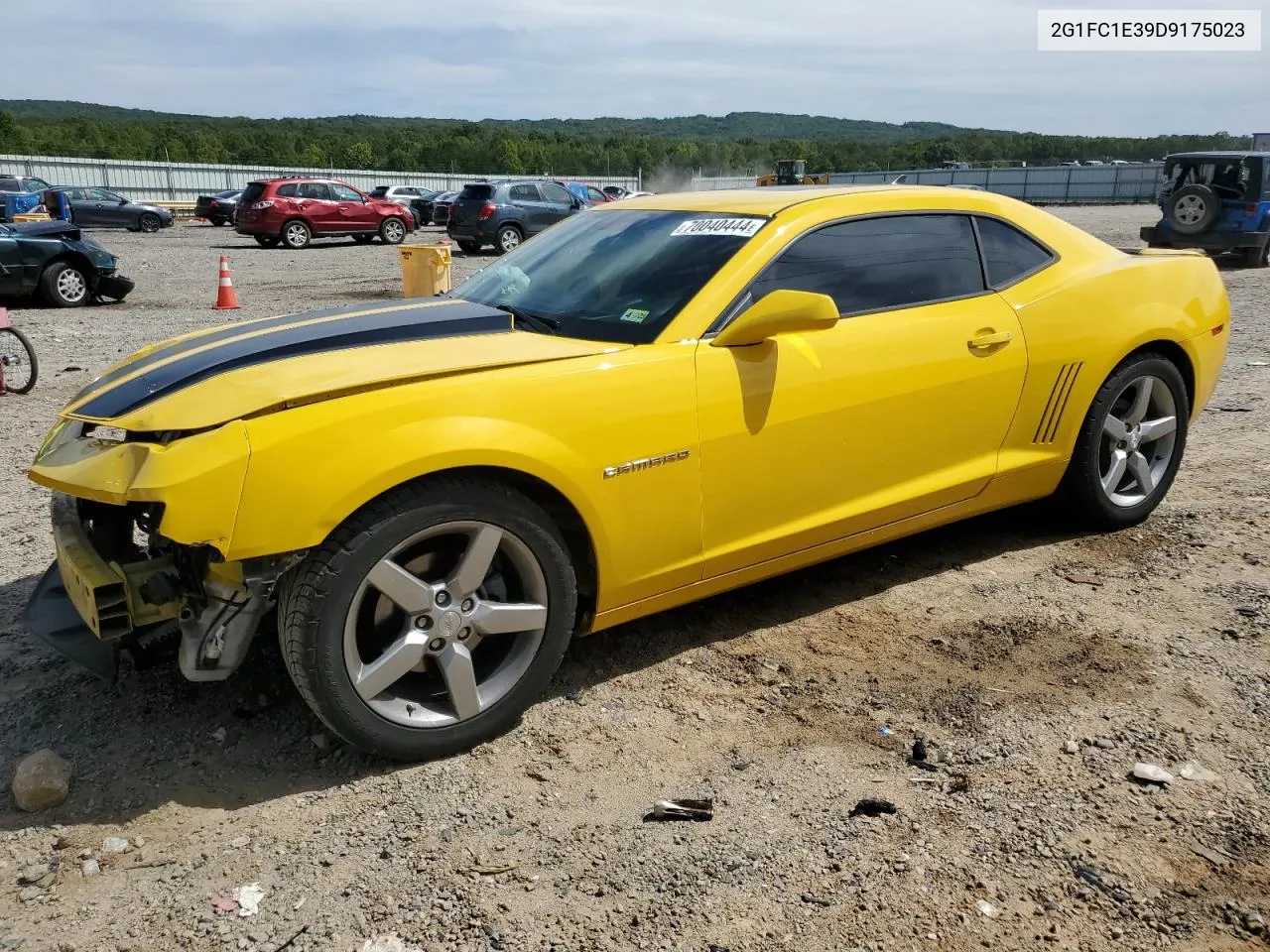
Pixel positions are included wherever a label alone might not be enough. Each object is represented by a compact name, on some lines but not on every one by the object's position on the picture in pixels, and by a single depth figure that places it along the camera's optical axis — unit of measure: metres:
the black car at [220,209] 32.91
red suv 23.69
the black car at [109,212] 29.75
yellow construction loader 38.81
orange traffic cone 12.80
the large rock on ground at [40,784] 2.78
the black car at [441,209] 33.53
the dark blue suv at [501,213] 21.42
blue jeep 16.55
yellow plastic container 12.30
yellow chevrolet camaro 2.71
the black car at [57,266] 12.60
